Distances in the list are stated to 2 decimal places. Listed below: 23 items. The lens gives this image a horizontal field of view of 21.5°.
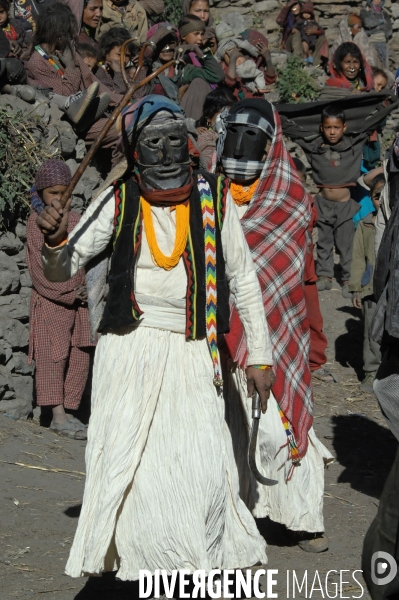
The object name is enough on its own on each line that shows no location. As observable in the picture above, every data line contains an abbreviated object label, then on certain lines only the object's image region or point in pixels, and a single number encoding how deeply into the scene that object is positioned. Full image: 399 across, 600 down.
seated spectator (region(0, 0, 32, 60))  8.91
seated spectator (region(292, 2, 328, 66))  17.02
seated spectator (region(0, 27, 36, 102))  7.88
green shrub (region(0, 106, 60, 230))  7.48
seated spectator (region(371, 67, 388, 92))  15.37
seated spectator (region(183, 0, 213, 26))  13.66
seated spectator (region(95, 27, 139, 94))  10.12
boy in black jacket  11.91
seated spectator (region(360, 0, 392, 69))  18.05
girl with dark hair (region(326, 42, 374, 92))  14.61
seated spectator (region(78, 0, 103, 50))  11.77
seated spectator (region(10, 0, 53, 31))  10.89
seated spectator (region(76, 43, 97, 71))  9.73
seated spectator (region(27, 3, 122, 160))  8.58
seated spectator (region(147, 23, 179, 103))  10.62
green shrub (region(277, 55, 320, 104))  15.47
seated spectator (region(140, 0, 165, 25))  14.18
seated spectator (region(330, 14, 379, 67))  16.97
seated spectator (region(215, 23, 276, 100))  12.79
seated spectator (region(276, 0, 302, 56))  17.06
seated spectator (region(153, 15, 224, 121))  10.99
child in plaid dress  7.34
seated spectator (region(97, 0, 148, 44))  12.69
